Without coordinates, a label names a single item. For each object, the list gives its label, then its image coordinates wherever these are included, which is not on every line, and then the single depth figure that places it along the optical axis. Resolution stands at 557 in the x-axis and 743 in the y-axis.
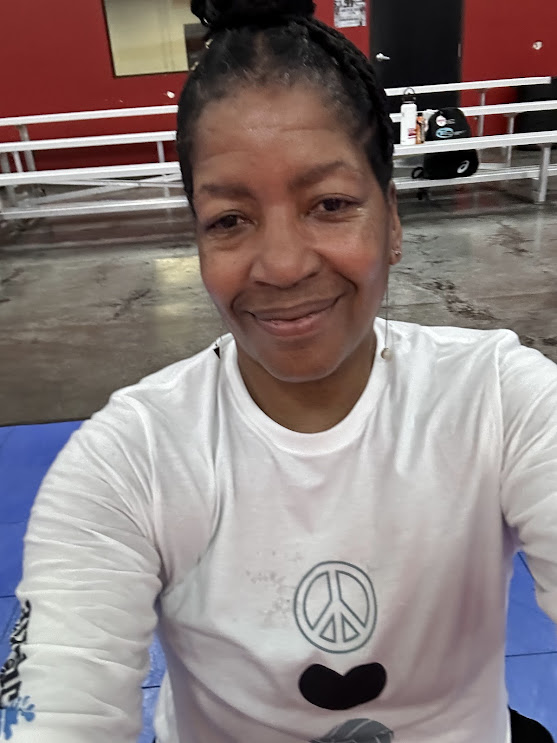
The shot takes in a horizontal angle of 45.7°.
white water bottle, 5.02
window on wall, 7.47
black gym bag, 5.32
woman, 0.83
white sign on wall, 7.71
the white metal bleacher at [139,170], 5.12
